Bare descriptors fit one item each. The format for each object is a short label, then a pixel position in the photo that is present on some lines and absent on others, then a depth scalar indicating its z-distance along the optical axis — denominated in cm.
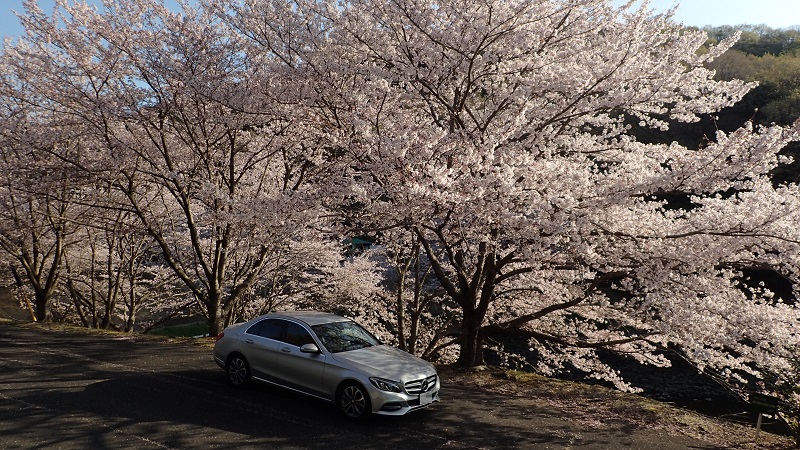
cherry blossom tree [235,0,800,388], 834
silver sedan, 730
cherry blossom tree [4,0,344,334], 1171
